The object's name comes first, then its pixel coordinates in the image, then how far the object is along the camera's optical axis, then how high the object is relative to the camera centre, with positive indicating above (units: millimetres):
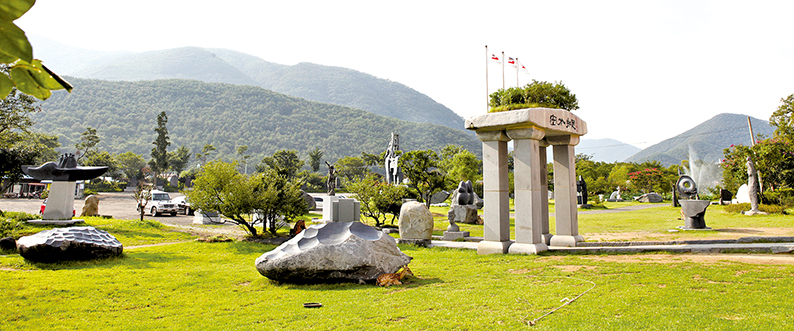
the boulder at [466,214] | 23016 -617
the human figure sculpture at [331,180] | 33556 +1787
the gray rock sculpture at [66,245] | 10445 -1074
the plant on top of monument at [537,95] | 12383 +3121
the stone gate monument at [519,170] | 11250 +889
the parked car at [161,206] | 28141 -242
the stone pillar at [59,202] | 18453 +15
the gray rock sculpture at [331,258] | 8055 -1064
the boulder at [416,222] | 14359 -660
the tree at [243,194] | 15734 +335
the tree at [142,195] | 22672 +405
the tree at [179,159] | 87250 +8801
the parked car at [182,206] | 29977 -252
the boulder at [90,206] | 24172 -205
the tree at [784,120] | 31625 +6281
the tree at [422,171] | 26797 +2056
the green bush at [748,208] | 22250 -304
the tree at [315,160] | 92294 +9168
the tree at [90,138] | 73625 +11072
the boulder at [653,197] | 46969 +610
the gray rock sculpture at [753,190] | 22094 +649
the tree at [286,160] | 75456 +7712
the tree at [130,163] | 80938 +7440
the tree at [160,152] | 67125 +7926
